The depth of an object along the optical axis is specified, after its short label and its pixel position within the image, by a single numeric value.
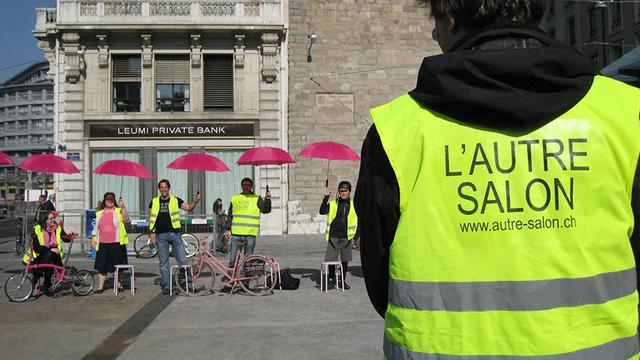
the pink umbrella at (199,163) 15.75
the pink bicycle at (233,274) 10.69
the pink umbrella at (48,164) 14.87
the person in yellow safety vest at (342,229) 11.46
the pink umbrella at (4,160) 13.58
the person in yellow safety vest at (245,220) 12.12
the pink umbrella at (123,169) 15.91
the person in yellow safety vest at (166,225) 11.55
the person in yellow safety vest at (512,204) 1.48
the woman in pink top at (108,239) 11.32
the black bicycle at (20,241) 18.76
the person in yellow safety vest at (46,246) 10.76
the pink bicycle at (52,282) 10.35
